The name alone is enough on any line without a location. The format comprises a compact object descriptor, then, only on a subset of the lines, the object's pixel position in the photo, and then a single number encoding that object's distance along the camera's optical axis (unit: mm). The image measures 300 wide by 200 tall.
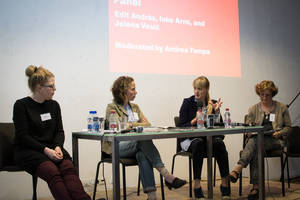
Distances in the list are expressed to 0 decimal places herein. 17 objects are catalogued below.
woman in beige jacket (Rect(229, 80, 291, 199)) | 3172
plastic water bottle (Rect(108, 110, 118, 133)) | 2406
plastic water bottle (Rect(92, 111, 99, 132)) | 2514
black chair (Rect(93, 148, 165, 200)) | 2557
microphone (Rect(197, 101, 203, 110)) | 3234
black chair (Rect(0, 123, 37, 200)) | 2480
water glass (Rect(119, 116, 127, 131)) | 2580
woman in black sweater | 2119
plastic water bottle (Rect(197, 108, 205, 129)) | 2775
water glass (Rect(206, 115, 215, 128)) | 2754
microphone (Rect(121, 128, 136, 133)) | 2234
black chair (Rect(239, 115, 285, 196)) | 3285
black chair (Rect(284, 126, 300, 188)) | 3799
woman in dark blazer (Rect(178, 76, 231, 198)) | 3008
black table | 2049
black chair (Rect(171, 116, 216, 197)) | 3086
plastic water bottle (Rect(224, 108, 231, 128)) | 2836
